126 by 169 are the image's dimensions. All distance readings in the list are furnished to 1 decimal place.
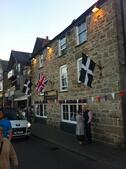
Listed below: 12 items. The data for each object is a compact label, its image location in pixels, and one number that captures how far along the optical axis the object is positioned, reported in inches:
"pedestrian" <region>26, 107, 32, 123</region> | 423.0
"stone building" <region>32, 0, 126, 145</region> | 244.5
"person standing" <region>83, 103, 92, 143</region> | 269.6
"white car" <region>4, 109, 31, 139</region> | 300.2
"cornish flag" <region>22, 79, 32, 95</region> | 460.0
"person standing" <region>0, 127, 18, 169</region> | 90.8
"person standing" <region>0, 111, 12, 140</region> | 166.9
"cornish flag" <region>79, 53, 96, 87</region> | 264.2
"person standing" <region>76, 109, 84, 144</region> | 259.9
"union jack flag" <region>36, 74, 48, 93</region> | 416.2
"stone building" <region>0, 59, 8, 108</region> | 934.1
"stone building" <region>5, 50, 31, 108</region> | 721.7
